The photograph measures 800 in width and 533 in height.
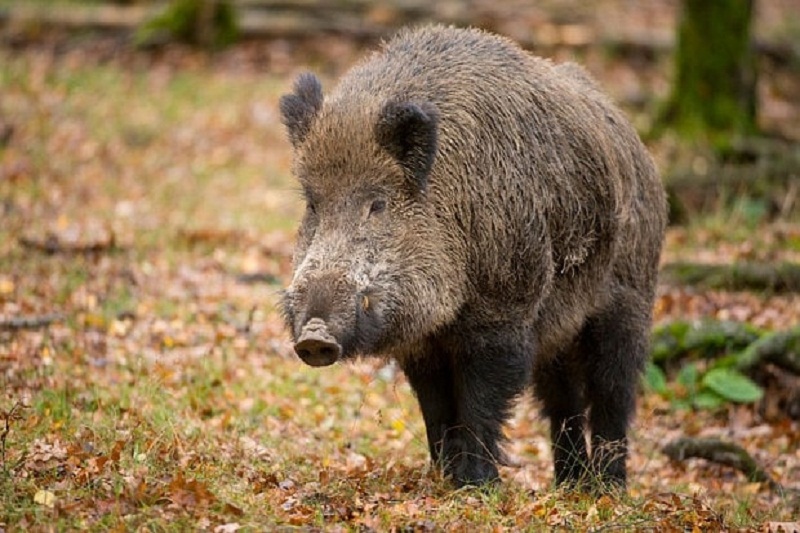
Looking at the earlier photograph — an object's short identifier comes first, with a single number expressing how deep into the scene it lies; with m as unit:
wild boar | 13.11
